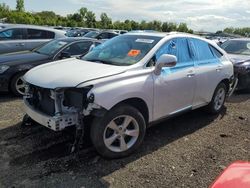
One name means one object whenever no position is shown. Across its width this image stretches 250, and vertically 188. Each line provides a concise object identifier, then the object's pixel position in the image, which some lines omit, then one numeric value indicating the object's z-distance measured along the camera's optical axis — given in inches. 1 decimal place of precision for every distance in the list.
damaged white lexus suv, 98.0
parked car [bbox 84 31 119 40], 497.5
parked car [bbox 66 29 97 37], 589.8
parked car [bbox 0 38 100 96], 172.5
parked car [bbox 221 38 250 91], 209.9
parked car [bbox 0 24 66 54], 272.5
